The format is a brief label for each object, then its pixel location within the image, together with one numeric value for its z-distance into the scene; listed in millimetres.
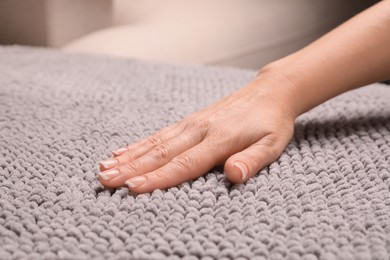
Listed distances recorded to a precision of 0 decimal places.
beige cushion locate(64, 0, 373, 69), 1263
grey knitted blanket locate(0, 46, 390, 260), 514
